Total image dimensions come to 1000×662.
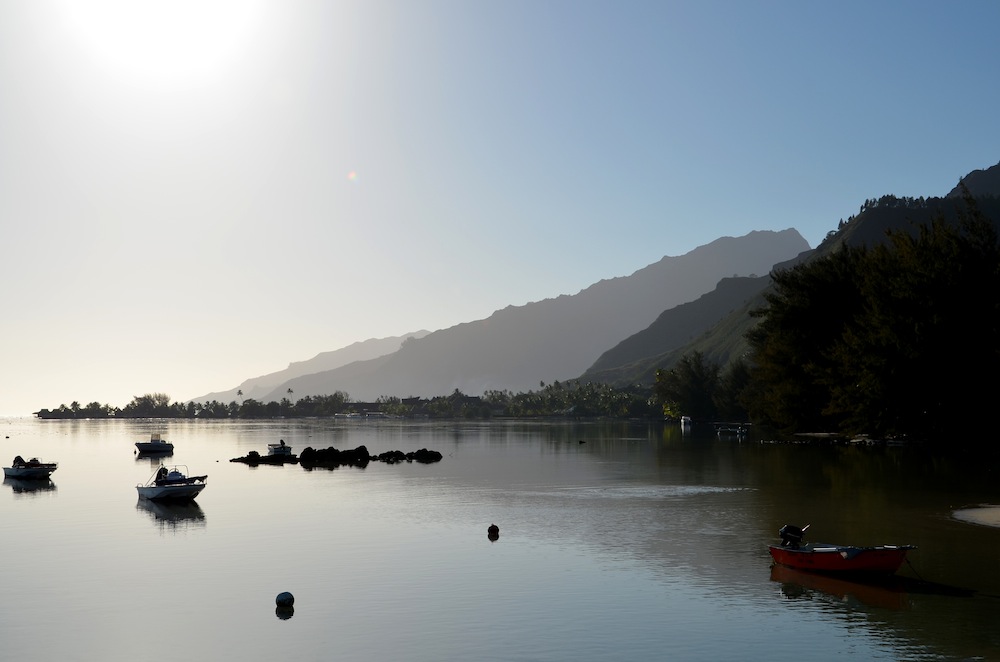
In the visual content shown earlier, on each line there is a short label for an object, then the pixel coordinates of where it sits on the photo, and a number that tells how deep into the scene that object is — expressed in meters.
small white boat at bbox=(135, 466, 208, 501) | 80.56
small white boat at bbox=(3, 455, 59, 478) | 106.69
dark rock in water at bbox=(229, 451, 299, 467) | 138.00
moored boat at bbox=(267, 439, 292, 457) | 144.38
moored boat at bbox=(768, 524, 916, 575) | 39.34
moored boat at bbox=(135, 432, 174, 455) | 164.25
